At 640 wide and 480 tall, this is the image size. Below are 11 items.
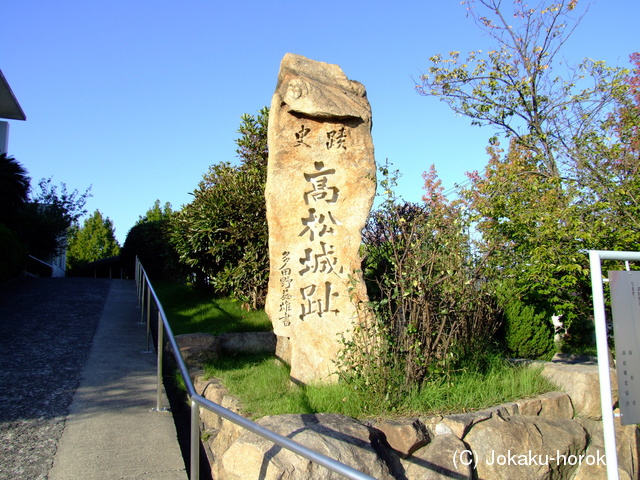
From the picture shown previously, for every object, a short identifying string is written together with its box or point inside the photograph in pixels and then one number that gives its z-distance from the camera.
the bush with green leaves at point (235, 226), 9.51
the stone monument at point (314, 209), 5.97
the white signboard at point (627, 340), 2.95
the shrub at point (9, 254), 12.13
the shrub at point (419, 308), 5.29
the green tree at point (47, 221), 17.69
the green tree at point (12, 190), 14.93
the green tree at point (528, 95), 10.16
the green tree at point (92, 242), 37.53
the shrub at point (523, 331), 7.79
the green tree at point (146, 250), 17.16
